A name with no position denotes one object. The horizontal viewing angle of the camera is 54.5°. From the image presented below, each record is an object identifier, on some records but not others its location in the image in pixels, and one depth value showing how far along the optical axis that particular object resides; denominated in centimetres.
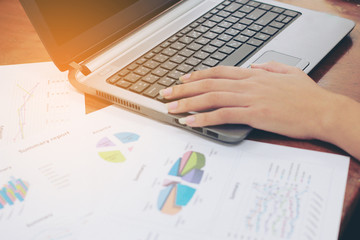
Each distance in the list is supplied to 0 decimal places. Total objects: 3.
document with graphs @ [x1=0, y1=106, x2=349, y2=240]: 46
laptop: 64
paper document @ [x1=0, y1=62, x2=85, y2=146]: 64
